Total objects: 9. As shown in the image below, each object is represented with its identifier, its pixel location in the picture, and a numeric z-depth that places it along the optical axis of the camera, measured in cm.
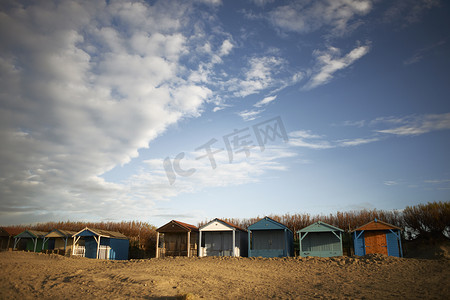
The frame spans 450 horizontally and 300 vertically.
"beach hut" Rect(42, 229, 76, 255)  3562
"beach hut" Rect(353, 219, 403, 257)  2531
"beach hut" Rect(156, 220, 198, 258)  2959
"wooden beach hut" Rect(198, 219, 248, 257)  2800
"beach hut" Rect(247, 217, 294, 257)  2622
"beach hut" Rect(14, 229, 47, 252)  3875
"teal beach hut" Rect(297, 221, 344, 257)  2542
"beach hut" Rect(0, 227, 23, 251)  4297
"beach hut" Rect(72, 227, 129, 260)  3231
